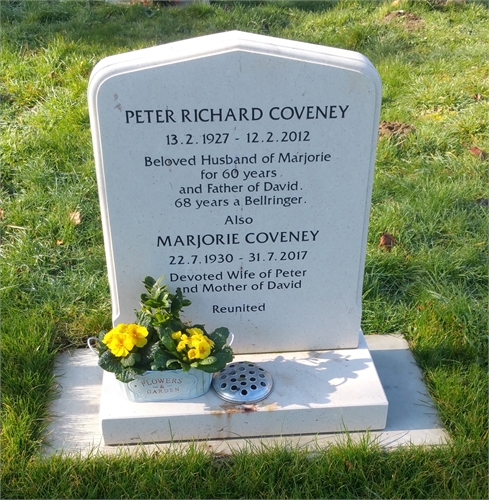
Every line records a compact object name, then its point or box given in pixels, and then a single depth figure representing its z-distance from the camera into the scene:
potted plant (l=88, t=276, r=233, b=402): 2.30
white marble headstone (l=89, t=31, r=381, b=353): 2.13
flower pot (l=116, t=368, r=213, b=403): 2.38
